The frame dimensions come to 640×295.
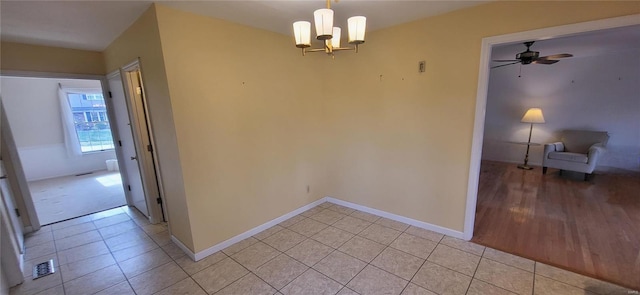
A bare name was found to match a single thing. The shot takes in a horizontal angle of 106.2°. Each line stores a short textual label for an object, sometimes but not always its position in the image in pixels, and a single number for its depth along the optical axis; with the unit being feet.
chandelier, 5.04
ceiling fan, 10.38
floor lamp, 17.65
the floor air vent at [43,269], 7.72
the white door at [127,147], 10.50
